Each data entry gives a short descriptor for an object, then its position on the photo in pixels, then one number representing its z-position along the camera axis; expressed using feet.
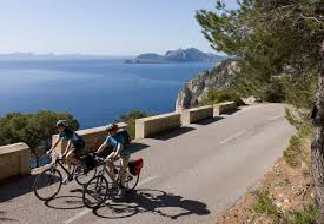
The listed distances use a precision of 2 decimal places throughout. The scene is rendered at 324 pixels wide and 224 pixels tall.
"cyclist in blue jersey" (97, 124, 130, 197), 33.42
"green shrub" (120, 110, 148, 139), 63.75
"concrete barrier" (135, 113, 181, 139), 60.64
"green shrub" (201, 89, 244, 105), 116.16
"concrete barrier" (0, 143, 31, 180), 38.08
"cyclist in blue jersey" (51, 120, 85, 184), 34.17
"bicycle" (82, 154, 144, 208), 32.74
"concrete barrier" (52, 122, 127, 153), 49.90
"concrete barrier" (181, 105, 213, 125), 75.66
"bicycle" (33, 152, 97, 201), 33.83
